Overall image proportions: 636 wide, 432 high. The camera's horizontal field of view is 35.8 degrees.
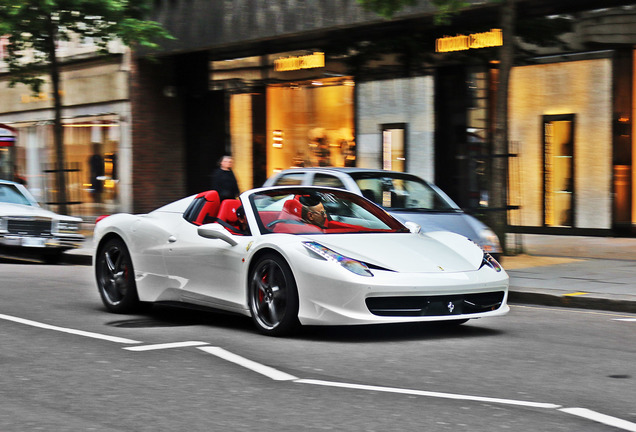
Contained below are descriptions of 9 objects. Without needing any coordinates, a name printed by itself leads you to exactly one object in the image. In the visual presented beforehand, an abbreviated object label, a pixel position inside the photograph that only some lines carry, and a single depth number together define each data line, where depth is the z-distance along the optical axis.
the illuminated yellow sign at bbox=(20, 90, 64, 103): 27.84
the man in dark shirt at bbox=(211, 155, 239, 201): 16.30
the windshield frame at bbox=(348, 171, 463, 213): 11.86
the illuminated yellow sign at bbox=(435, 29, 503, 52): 18.44
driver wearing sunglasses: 8.02
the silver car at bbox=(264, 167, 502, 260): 11.48
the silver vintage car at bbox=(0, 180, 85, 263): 15.38
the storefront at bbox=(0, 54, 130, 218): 25.09
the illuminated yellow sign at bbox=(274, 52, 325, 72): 21.27
